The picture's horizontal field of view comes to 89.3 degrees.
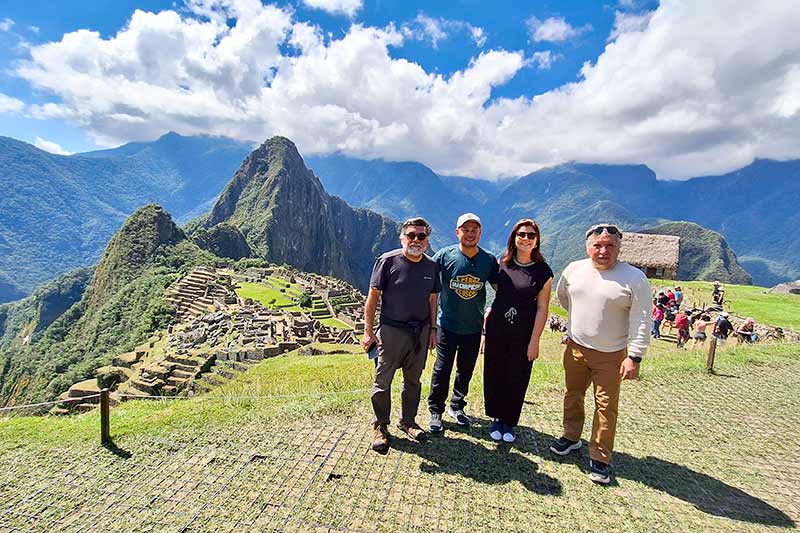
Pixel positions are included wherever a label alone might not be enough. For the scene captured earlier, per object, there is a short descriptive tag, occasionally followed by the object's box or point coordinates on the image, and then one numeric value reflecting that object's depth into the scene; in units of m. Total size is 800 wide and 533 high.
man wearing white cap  4.35
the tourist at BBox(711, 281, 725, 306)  20.26
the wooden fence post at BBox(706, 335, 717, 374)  7.88
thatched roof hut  30.62
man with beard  4.21
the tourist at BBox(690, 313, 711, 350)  12.63
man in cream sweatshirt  3.71
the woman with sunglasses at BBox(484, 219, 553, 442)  4.23
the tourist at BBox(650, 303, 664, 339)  16.05
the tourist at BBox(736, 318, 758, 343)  14.00
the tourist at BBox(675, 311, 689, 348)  14.33
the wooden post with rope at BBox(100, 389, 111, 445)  4.53
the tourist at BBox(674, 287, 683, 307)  19.61
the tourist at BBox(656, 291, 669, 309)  19.56
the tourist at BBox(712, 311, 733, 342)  12.89
